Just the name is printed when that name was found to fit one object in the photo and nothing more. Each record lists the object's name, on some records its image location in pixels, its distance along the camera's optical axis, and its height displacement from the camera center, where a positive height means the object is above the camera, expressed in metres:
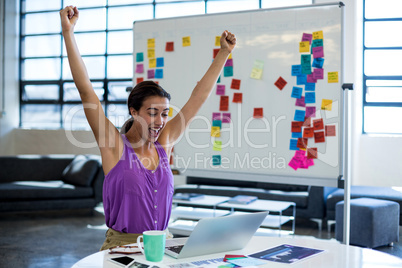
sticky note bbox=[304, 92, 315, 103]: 3.58 +0.26
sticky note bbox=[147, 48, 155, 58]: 4.29 +0.70
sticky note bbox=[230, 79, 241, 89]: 3.91 +0.39
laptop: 1.35 -0.31
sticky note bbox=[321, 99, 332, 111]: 3.51 +0.20
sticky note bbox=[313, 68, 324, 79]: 3.53 +0.44
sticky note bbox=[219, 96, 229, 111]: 3.96 +0.23
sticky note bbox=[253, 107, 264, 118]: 3.80 +0.15
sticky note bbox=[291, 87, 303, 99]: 3.63 +0.31
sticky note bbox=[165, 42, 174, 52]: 4.19 +0.74
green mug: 1.32 -0.33
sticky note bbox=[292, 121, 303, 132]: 3.63 +0.04
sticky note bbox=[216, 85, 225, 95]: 3.97 +0.34
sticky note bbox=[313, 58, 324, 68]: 3.52 +0.52
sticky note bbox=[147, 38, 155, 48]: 4.28 +0.79
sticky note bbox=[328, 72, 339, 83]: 3.48 +0.41
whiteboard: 3.51 +0.34
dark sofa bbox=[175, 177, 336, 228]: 5.16 -0.71
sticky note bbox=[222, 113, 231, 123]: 3.95 +0.11
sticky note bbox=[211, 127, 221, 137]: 3.99 -0.01
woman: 1.64 -0.13
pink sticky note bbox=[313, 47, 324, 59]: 3.52 +0.60
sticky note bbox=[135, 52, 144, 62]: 4.35 +0.67
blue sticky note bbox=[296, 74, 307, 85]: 3.60 +0.40
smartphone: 1.34 -0.38
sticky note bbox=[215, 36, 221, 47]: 3.97 +0.75
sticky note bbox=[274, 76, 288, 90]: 3.70 +0.38
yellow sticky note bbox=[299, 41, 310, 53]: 3.59 +0.65
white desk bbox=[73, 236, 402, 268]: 1.37 -0.39
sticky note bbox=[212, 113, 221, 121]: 4.00 +0.12
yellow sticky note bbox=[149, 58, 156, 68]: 4.29 +0.60
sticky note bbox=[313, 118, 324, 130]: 3.54 +0.06
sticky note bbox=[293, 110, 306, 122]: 3.62 +0.13
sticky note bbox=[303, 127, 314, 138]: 3.59 +0.00
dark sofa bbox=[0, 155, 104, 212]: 5.69 -0.71
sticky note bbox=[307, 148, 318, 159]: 3.56 -0.16
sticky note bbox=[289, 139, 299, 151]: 3.64 -0.10
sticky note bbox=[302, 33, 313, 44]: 3.57 +0.72
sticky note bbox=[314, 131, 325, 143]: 3.53 -0.03
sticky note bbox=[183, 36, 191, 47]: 4.09 +0.77
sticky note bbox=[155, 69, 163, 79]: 4.27 +0.51
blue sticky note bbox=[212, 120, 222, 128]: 3.99 +0.06
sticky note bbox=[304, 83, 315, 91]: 3.57 +0.34
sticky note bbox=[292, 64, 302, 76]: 3.62 +0.48
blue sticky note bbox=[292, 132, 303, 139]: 3.63 -0.03
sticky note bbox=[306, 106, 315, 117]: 3.58 +0.16
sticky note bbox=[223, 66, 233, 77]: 3.94 +0.50
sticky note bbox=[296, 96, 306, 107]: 3.62 +0.23
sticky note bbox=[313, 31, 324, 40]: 3.51 +0.73
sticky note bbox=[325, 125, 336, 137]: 3.49 +0.02
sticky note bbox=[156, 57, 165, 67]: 4.24 +0.61
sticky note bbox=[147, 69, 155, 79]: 4.31 +0.51
